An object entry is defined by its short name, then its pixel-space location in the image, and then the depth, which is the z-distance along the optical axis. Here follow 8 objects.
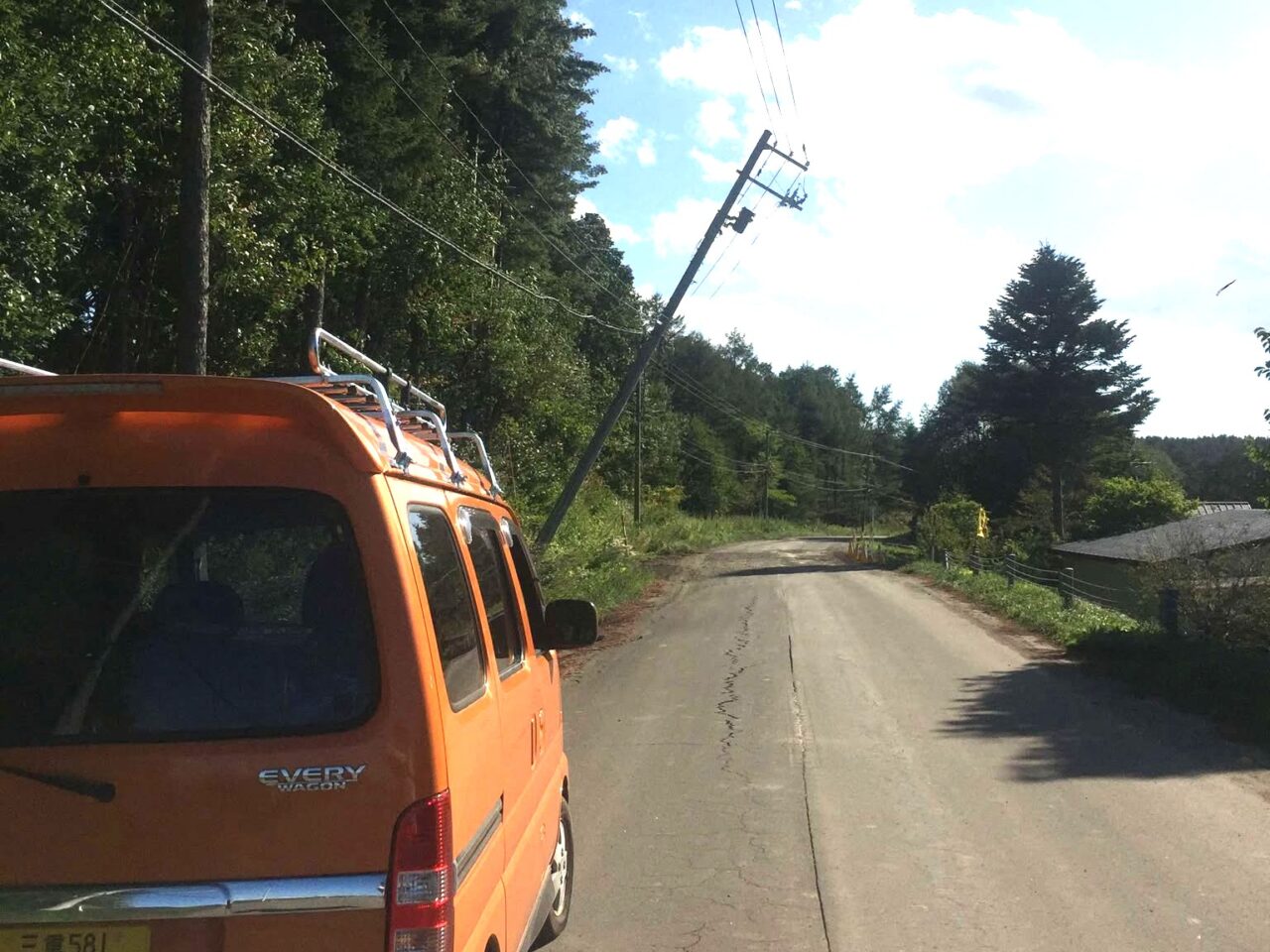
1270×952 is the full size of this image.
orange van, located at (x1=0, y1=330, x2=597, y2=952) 2.41
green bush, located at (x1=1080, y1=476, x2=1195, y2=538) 43.06
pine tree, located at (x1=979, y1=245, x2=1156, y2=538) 54.47
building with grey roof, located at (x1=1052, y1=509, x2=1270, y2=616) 17.20
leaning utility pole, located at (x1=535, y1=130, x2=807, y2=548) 21.94
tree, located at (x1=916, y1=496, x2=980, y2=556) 41.62
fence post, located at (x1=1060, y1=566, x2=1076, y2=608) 23.55
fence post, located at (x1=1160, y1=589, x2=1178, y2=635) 15.38
